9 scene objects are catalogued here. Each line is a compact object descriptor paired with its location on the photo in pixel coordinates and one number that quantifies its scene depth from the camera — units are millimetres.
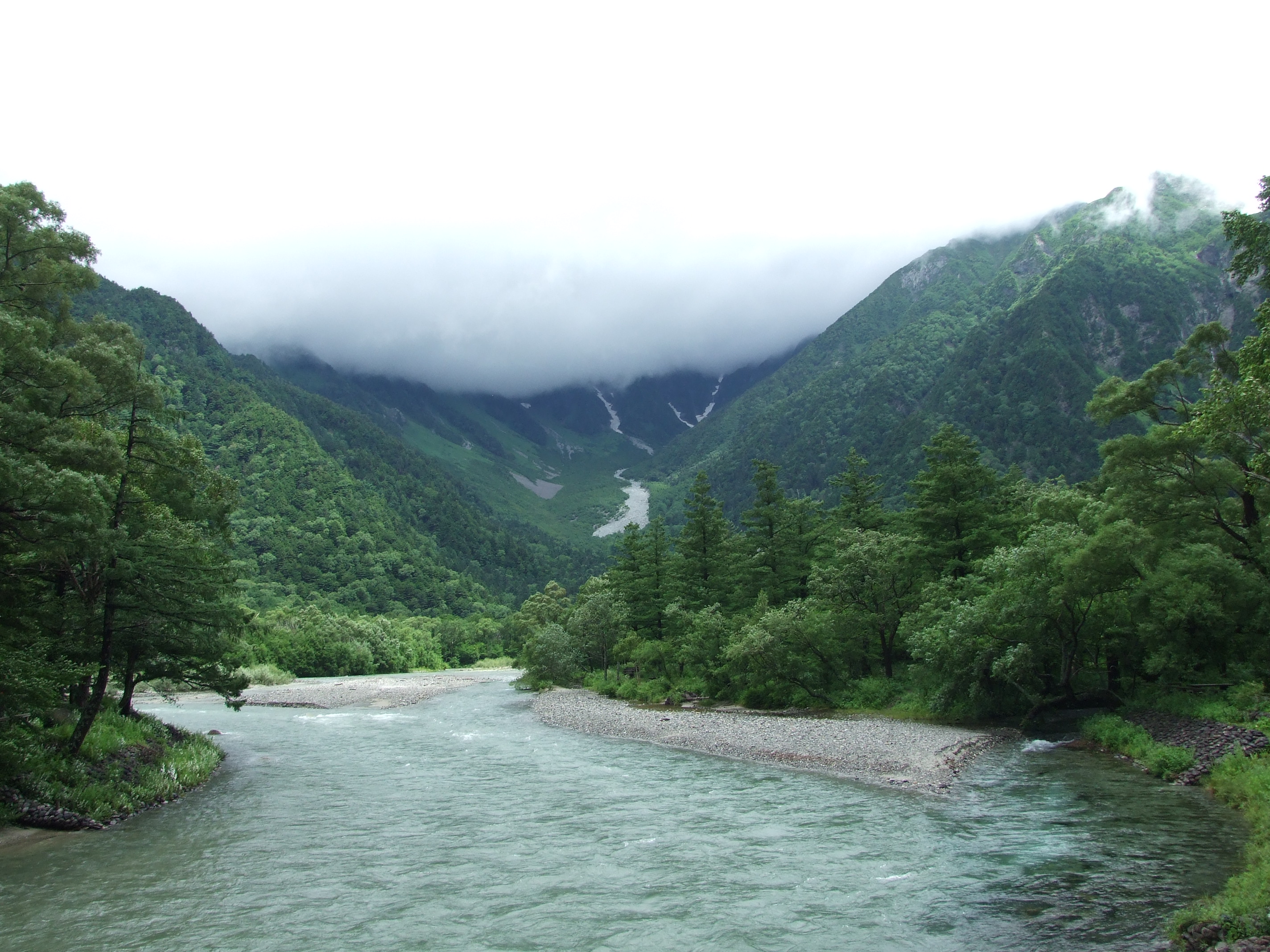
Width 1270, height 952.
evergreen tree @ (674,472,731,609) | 63625
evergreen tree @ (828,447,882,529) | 57719
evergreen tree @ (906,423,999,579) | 46000
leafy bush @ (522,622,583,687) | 71312
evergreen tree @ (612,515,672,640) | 65875
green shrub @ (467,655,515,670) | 130888
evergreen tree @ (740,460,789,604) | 57812
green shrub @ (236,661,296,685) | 80938
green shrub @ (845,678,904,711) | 42875
